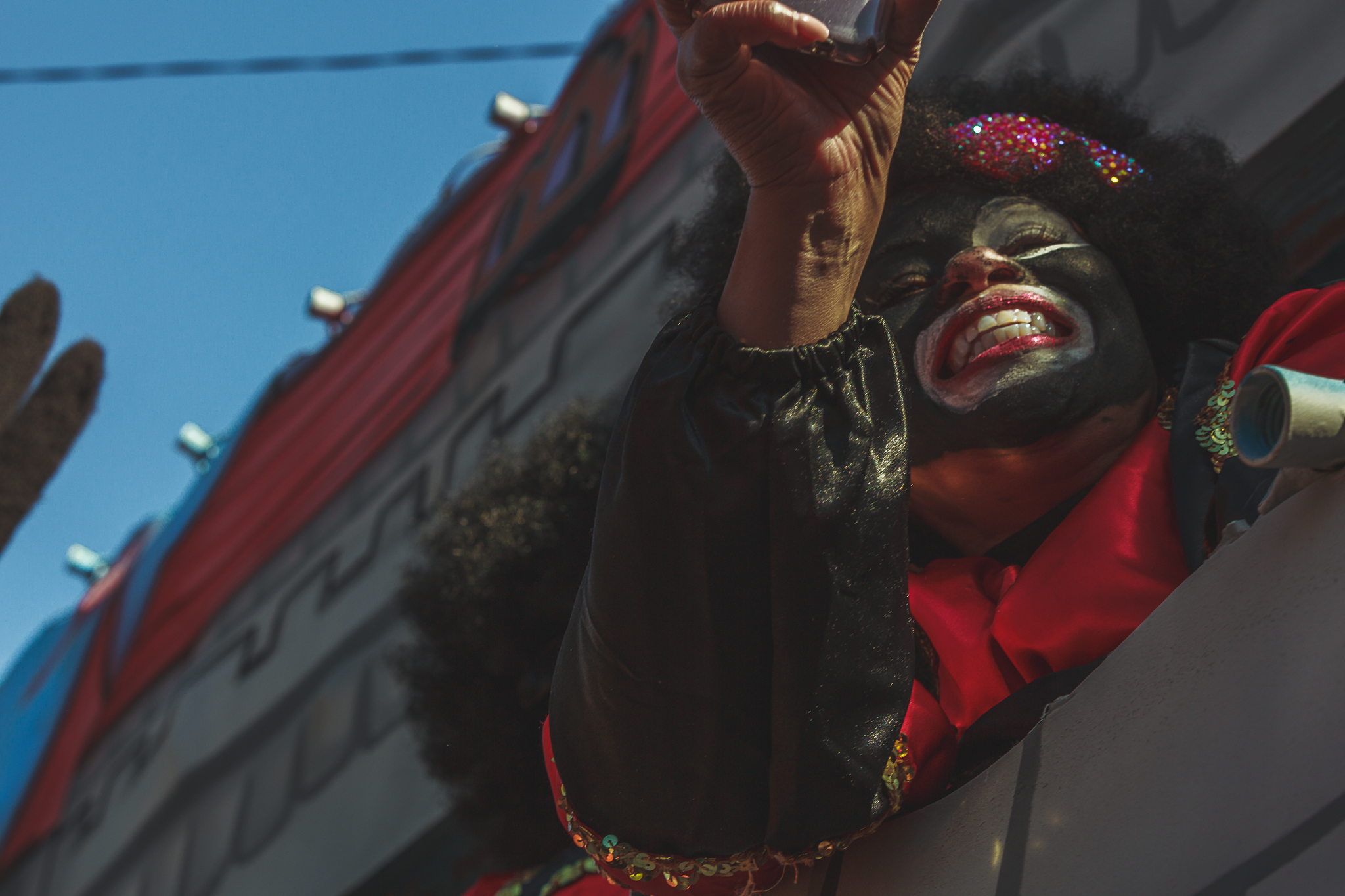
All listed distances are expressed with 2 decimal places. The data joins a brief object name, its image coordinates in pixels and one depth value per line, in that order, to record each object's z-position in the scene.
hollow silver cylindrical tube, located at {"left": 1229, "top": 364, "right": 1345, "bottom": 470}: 1.51
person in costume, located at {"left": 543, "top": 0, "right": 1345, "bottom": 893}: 1.60
